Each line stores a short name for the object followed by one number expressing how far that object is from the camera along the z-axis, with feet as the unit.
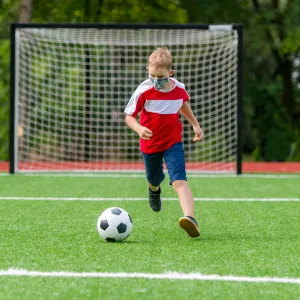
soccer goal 92.68
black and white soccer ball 34.73
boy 38.14
